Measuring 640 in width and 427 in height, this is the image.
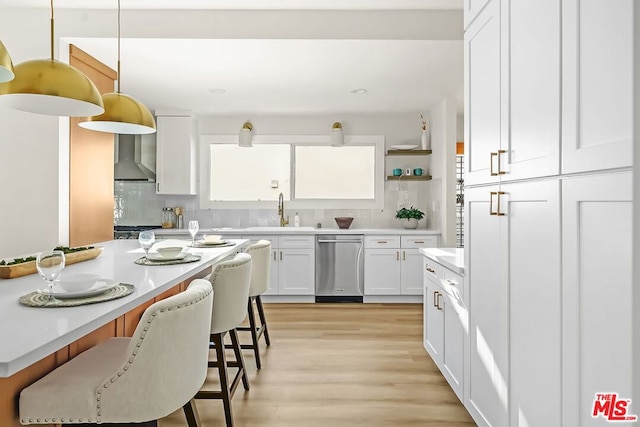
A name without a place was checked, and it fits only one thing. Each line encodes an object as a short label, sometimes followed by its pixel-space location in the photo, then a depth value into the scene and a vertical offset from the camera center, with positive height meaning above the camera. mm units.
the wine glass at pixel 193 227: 3150 -121
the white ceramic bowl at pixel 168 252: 2279 -225
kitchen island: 999 -312
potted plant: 5168 -50
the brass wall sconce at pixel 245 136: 5402 +987
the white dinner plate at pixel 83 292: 1392 -278
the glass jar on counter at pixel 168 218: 5453 -93
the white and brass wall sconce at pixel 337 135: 5398 +1006
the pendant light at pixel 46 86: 1864 +575
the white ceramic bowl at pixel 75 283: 1423 -252
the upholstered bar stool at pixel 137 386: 1234 -537
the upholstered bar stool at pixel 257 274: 2871 -442
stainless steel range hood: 5207 +682
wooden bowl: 5281 -121
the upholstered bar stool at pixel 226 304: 2016 -466
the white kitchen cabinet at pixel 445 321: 2273 -670
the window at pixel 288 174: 5613 +523
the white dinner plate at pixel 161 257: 2282 -256
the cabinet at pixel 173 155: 5242 +710
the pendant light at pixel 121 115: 2492 +579
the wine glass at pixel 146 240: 2459 -176
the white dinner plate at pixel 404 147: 5258 +836
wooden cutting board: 1767 -257
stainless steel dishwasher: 4984 -646
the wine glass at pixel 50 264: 1413 -186
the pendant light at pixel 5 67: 1539 +547
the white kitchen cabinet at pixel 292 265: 4984 -636
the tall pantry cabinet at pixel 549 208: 1072 +20
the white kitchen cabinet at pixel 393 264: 4945 -614
